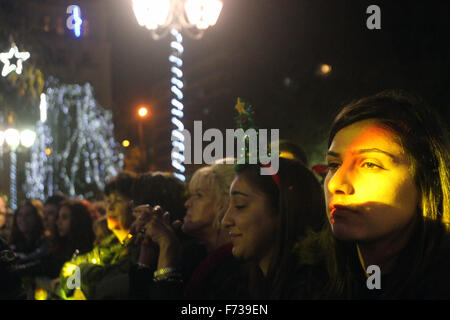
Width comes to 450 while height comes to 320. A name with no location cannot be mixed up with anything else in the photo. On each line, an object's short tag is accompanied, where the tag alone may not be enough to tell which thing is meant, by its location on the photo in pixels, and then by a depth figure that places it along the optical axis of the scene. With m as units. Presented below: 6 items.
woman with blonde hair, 2.84
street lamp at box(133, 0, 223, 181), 4.62
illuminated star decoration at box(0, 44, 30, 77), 5.07
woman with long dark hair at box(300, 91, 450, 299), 1.73
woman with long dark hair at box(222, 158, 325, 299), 2.33
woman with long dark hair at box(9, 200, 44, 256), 6.08
